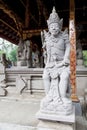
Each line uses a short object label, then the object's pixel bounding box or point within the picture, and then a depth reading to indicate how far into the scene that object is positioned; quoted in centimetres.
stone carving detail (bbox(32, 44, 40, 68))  1052
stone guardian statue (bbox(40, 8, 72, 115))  274
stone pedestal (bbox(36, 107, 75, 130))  259
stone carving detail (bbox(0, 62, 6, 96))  495
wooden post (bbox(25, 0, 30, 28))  653
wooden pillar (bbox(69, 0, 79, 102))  356
